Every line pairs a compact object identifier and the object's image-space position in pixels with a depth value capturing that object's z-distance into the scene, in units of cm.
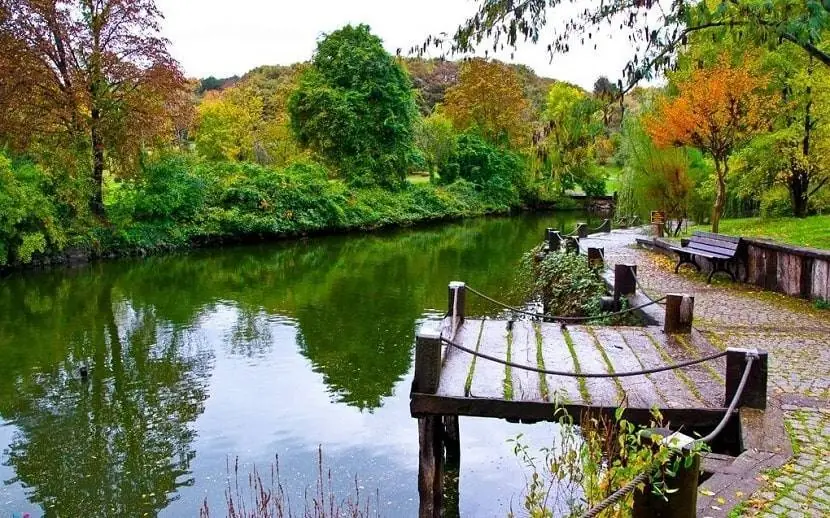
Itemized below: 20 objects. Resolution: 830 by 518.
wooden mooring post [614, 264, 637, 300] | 1128
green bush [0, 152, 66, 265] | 2103
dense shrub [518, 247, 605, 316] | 1341
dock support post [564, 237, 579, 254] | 1856
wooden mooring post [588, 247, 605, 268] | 1506
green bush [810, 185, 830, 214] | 2161
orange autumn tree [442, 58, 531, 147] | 5184
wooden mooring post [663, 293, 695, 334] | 845
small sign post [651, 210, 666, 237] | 2392
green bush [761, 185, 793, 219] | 2194
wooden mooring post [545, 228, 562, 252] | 1969
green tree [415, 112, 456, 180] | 4925
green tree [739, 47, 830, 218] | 1838
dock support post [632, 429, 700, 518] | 326
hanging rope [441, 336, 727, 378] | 559
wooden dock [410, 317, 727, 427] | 598
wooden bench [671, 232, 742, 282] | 1333
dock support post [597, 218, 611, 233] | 2850
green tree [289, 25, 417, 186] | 3934
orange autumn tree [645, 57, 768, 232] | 1706
